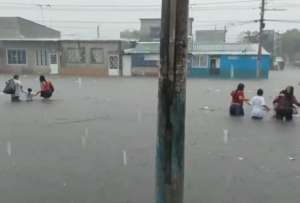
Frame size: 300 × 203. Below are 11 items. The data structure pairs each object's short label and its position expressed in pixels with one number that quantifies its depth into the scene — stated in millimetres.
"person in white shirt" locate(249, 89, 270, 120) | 13625
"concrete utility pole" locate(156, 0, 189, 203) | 3439
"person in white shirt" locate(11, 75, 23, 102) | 18516
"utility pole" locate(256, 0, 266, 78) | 40719
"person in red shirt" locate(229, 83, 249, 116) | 14336
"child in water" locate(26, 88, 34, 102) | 18734
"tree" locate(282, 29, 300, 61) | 91875
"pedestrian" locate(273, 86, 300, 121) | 13340
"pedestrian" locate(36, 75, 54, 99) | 19094
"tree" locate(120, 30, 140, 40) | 82994
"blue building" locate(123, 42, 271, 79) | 42938
